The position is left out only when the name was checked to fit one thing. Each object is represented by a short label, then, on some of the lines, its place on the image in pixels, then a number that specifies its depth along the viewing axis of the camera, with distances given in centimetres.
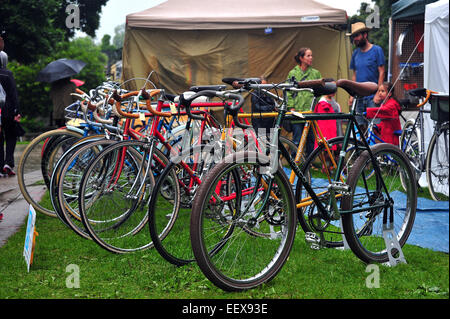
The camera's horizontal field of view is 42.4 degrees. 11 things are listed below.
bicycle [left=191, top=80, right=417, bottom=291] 322
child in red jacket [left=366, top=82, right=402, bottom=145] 748
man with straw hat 831
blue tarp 423
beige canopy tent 949
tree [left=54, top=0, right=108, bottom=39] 956
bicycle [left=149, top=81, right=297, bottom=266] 374
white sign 387
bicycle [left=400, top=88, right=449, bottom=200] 584
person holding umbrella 981
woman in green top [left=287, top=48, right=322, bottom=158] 790
